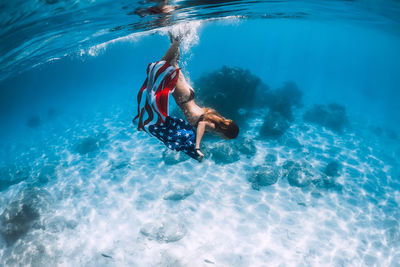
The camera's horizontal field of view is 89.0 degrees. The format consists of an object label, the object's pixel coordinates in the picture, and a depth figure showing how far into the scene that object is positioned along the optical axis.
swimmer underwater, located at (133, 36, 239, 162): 2.85
